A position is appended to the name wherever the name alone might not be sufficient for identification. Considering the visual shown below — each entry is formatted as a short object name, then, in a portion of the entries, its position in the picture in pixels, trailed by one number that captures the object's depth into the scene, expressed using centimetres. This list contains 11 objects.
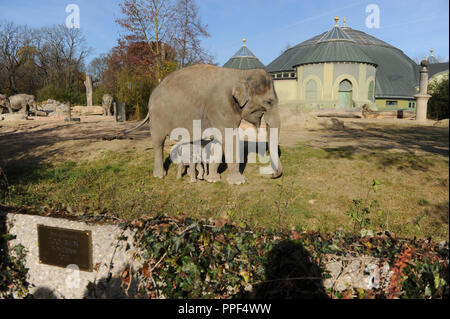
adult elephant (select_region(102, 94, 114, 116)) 2569
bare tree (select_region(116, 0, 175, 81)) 1903
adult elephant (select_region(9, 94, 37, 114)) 2212
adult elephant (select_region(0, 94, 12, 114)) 2128
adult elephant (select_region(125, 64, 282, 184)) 655
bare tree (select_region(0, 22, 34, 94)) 3412
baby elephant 738
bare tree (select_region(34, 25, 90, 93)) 4567
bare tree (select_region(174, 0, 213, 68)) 1692
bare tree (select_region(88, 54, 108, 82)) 7106
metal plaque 391
